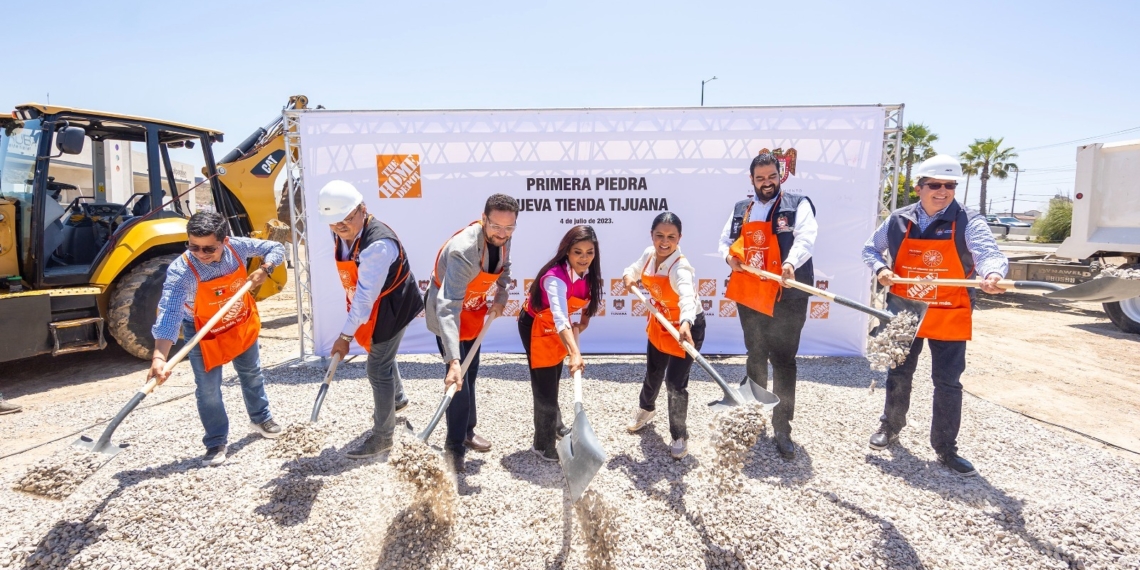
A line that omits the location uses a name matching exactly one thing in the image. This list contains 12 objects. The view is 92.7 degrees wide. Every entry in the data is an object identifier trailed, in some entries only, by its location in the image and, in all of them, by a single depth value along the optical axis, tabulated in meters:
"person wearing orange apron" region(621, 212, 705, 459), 3.31
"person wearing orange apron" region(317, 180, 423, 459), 2.96
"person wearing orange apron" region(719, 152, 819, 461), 3.51
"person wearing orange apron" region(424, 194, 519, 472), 2.94
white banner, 5.59
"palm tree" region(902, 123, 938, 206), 28.92
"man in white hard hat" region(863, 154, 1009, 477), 3.19
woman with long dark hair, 3.07
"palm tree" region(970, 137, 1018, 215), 33.19
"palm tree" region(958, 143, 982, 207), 33.88
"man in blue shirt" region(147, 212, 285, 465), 3.16
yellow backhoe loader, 5.03
